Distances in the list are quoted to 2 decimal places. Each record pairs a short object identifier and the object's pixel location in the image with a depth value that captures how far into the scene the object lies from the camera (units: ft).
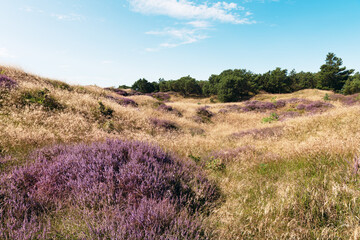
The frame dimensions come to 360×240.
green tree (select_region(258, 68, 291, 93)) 199.11
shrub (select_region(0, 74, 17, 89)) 28.37
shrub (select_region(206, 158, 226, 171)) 15.20
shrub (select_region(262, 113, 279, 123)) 48.67
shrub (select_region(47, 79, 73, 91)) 50.11
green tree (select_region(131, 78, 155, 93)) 227.20
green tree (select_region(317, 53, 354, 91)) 190.49
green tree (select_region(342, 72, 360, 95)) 146.36
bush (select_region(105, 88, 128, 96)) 99.08
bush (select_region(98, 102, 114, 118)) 33.34
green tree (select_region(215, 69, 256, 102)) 159.63
